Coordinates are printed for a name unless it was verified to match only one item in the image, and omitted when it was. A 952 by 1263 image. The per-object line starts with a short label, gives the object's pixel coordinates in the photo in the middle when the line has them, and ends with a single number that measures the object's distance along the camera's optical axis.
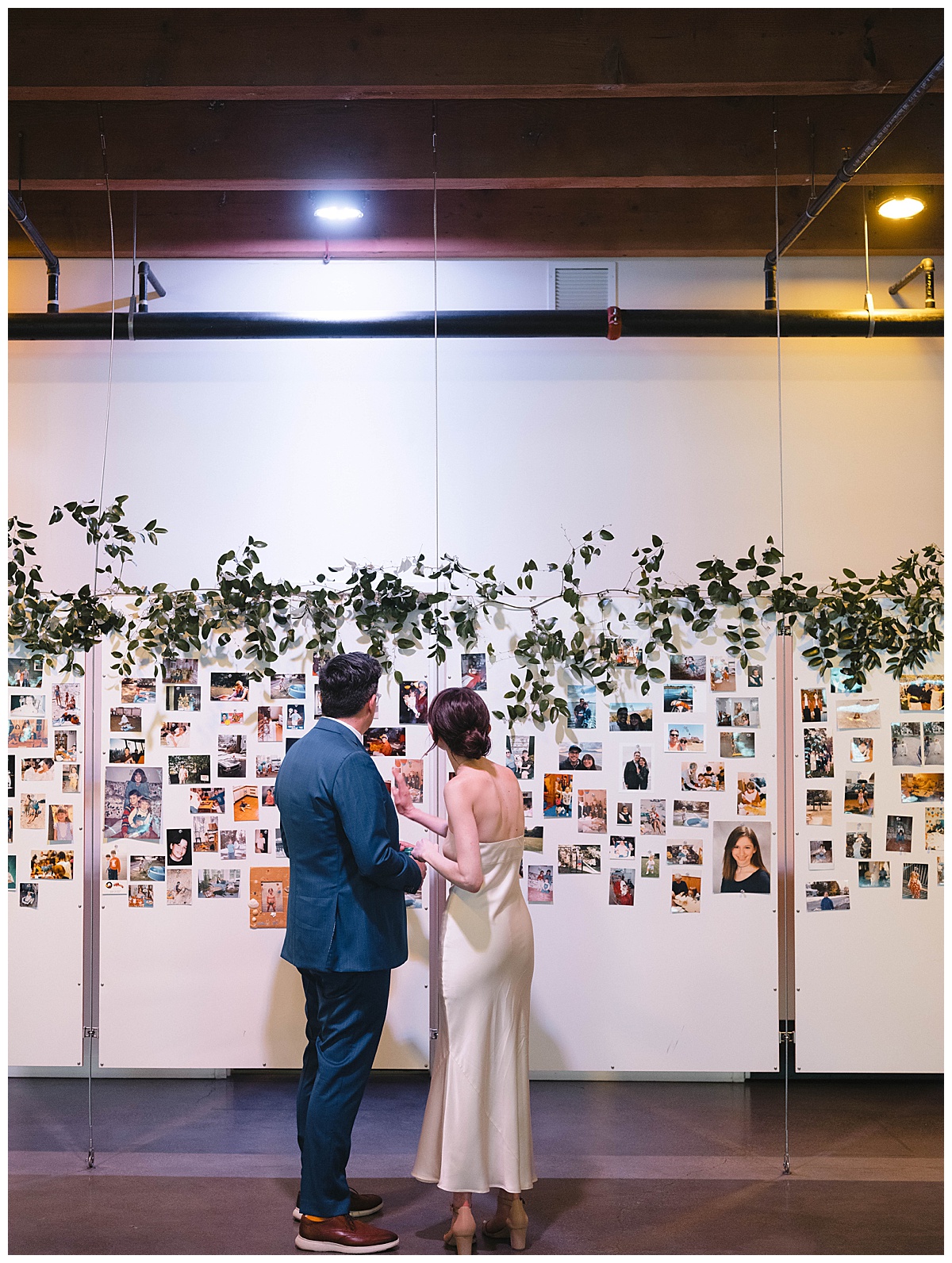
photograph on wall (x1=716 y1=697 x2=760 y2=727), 4.48
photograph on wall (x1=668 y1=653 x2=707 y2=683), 4.49
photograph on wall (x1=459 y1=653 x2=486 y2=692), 4.50
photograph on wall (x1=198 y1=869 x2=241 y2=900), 4.47
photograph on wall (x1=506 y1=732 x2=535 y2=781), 4.48
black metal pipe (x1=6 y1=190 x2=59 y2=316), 4.64
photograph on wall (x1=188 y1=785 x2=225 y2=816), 4.49
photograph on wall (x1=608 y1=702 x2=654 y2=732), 4.49
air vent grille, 5.57
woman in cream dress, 3.23
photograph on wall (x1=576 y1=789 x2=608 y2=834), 4.47
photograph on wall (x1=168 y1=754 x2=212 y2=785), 4.50
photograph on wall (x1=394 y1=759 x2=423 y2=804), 4.49
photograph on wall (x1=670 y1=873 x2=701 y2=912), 4.45
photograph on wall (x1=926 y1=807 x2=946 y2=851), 4.43
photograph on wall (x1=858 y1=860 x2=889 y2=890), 4.42
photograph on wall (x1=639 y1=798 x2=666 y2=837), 4.47
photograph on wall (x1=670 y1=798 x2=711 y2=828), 4.47
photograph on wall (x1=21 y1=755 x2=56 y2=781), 4.46
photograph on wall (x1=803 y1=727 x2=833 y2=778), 4.46
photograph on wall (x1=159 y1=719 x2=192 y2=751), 4.51
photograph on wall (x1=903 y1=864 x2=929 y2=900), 4.42
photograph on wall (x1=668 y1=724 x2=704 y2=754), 4.48
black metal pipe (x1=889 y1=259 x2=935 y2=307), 5.43
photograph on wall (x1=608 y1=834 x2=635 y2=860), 4.46
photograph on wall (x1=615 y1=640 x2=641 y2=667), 4.50
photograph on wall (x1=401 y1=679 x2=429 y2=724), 4.50
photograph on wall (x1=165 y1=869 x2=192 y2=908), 4.46
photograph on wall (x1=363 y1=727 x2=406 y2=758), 4.50
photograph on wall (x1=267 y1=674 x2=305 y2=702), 4.52
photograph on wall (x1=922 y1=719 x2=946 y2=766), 4.47
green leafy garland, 4.45
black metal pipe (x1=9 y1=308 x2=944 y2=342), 5.18
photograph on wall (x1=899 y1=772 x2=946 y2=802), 4.45
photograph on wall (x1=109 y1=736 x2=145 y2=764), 4.50
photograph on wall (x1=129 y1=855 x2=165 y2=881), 4.46
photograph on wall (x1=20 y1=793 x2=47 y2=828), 4.45
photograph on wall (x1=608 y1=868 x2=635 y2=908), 4.45
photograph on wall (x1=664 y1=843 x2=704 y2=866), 4.46
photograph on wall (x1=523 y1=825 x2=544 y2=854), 4.48
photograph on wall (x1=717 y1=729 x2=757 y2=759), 4.47
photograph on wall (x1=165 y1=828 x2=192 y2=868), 4.48
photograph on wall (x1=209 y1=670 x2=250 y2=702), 4.52
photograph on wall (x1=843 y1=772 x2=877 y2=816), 4.45
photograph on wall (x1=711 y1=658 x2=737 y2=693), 4.48
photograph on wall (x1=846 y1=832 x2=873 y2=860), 4.44
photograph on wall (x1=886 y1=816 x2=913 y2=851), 4.45
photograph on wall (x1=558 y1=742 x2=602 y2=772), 4.48
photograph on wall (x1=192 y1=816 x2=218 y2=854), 4.48
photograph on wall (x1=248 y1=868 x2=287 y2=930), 4.47
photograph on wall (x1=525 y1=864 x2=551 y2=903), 4.47
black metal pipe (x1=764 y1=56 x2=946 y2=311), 3.62
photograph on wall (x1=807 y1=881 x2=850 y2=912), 4.41
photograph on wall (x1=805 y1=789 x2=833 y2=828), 4.45
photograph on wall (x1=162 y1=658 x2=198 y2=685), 4.51
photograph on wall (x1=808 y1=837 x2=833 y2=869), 4.43
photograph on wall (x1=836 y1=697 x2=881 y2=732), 4.47
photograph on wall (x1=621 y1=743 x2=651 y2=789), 4.47
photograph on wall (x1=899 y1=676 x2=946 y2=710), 4.48
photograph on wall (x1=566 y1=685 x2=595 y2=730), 4.50
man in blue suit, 3.27
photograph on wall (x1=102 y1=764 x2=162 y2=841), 4.48
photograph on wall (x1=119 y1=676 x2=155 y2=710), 4.51
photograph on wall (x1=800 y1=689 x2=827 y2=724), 4.48
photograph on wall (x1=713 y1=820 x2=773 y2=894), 4.44
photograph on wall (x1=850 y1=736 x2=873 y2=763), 4.46
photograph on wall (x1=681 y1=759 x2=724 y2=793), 4.47
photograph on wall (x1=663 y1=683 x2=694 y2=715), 4.49
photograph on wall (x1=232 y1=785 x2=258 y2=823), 4.49
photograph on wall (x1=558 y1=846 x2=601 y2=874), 4.47
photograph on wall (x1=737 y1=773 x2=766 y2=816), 4.46
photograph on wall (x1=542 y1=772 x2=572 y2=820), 4.48
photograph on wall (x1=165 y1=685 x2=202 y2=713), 4.52
